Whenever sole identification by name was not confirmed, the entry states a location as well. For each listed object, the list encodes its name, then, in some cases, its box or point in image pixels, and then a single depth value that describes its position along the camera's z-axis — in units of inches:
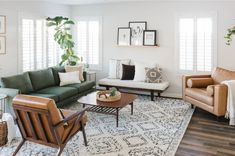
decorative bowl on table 149.3
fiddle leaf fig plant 211.1
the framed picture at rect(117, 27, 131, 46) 221.8
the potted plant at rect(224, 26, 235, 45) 178.6
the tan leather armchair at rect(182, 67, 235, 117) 146.6
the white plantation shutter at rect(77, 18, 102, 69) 235.7
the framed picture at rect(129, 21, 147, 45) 215.9
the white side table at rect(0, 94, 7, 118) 135.1
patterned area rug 111.1
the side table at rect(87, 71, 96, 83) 231.3
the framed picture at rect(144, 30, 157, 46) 211.6
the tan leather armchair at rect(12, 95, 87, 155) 93.1
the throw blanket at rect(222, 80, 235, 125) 144.4
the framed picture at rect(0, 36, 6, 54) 173.0
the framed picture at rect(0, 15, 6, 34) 172.5
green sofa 146.0
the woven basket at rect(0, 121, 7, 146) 114.6
